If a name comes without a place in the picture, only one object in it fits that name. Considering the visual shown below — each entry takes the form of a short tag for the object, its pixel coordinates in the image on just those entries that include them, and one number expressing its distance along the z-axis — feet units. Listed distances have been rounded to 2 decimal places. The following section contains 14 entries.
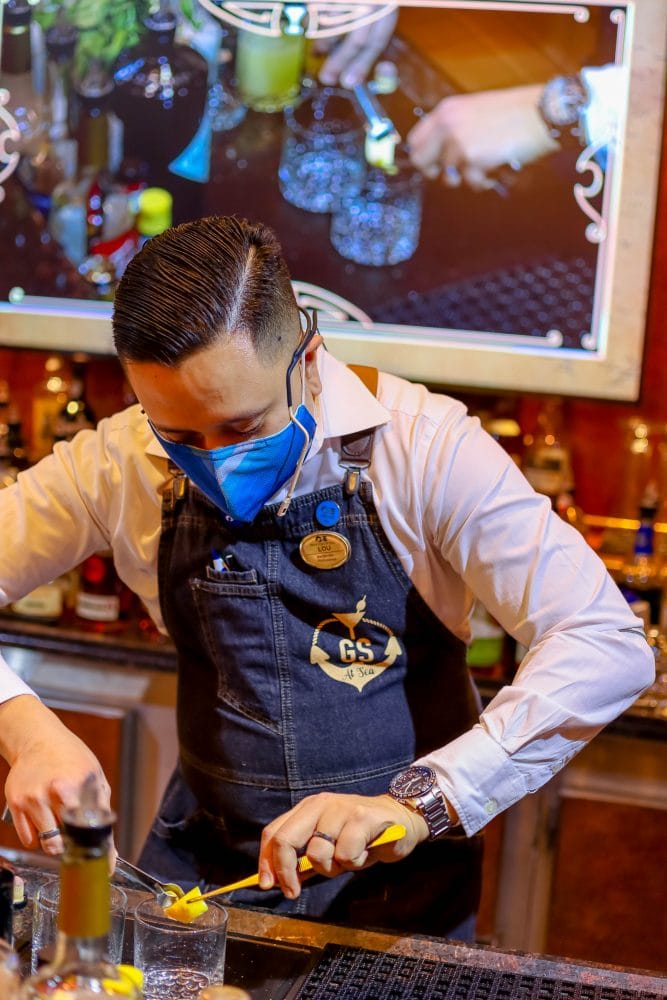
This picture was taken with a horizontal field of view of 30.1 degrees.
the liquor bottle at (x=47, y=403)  9.94
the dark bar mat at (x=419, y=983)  4.30
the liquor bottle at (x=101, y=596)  8.90
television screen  8.23
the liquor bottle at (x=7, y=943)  3.38
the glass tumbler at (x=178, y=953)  4.13
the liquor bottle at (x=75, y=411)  9.41
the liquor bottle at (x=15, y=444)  9.57
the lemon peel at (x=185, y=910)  4.33
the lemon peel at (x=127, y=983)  3.24
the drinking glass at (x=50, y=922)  4.21
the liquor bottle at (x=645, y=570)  8.54
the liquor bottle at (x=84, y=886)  2.89
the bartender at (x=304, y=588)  4.73
